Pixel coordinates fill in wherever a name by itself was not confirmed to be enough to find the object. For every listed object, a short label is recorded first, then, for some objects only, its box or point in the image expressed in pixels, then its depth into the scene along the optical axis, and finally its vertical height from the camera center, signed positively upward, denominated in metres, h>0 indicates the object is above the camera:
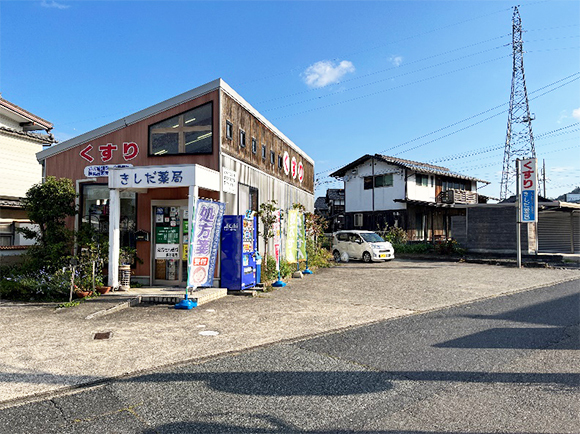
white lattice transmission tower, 31.53 +11.76
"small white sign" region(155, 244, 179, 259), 9.78 -0.56
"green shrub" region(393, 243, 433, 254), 22.22 -1.10
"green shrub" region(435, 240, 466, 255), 21.36 -1.07
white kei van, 19.25 -0.88
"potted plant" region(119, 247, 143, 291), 9.16 -0.86
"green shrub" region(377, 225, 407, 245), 24.84 -0.45
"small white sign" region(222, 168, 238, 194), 9.72 +1.21
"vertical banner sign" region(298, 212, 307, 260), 13.63 -0.38
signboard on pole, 17.16 +1.71
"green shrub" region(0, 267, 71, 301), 8.37 -1.26
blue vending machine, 9.36 -0.56
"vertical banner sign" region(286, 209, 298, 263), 12.69 -0.24
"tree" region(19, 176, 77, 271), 9.18 +0.19
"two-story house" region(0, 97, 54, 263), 13.51 +2.94
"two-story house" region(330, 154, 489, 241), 30.14 +2.79
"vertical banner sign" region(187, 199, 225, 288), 7.84 -0.28
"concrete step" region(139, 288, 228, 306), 8.05 -1.41
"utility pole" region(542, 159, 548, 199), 47.60 +7.01
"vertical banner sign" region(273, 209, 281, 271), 12.16 -0.31
